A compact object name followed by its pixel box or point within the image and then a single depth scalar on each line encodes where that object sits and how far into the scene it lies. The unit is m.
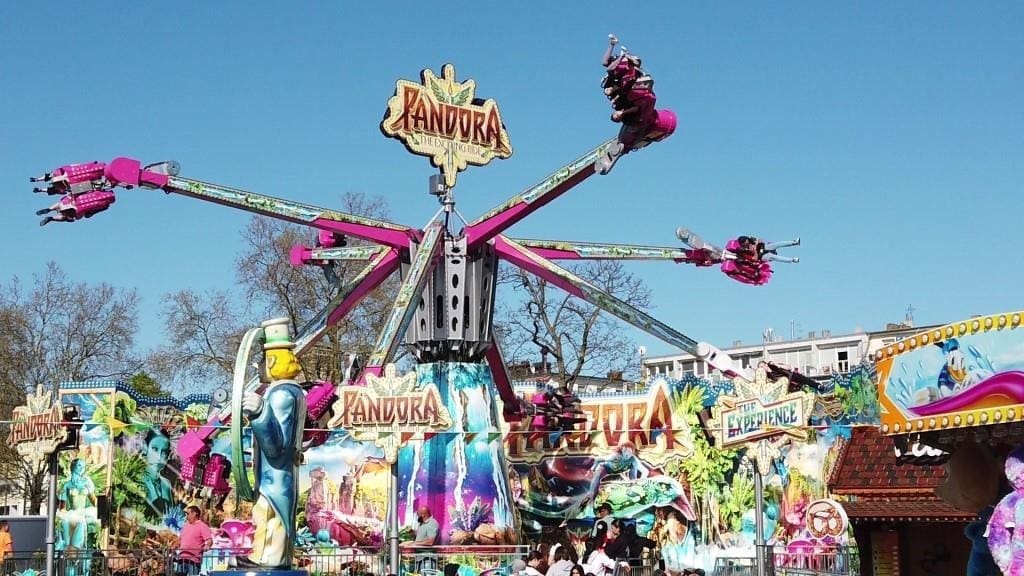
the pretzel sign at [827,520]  20.30
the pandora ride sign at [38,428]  23.45
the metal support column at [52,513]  21.74
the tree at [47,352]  41.47
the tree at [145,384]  45.06
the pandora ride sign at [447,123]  24.59
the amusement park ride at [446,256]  22.70
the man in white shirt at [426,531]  23.69
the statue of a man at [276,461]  14.66
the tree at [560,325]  44.72
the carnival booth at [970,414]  10.76
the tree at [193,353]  43.16
